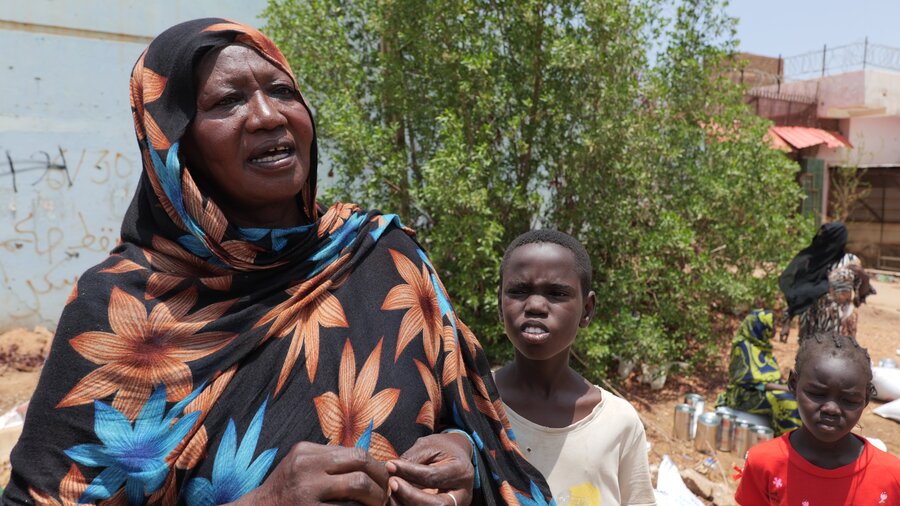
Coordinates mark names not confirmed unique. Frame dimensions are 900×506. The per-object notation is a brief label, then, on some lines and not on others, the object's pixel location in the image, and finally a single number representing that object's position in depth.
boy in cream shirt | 1.98
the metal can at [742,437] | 5.02
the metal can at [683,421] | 5.38
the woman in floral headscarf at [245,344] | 1.29
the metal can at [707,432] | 5.16
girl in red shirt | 2.29
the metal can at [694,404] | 5.41
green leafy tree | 5.32
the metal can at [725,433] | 5.14
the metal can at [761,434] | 4.88
